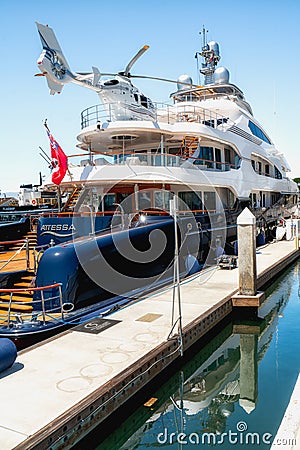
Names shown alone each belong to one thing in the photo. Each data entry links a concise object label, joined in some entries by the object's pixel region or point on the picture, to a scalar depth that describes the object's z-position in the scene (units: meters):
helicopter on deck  14.66
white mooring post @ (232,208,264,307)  10.55
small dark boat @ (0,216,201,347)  7.93
